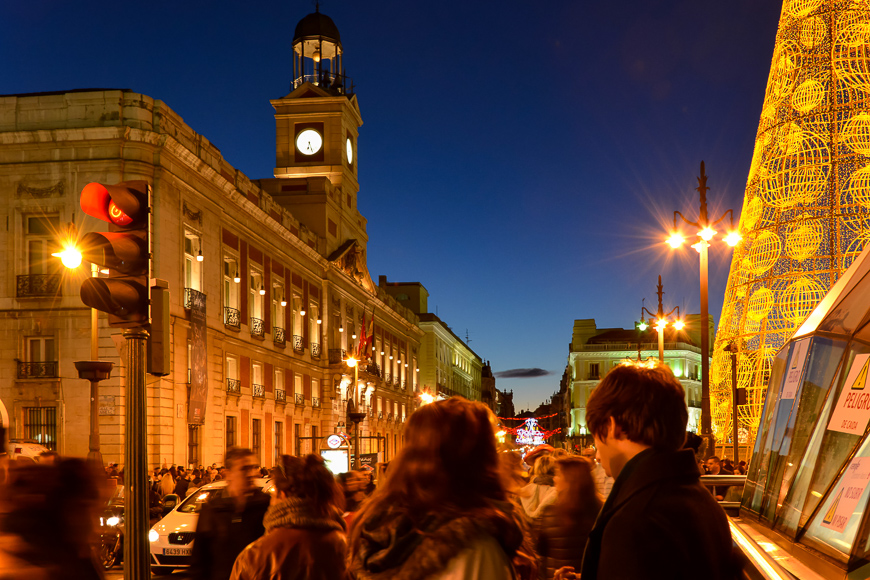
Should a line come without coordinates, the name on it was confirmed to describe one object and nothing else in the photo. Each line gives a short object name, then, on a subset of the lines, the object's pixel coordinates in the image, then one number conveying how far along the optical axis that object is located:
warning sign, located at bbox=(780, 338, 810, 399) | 4.94
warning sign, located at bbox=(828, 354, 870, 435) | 3.57
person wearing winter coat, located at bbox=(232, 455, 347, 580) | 4.43
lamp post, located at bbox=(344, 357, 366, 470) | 29.18
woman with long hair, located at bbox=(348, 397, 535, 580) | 2.76
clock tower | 54.25
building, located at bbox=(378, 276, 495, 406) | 94.88
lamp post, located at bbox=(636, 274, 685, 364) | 26.88
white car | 13.27
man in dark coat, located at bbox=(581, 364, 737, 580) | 2.47
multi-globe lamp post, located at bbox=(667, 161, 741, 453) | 18.78
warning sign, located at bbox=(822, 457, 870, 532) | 3.25
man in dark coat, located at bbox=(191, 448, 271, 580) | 6.39
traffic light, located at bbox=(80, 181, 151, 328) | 5.82
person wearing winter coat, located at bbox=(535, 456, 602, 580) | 6.42
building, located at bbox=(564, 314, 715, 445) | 94.63
